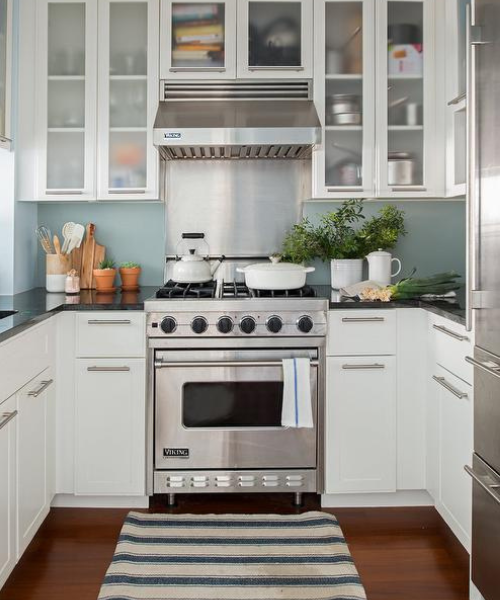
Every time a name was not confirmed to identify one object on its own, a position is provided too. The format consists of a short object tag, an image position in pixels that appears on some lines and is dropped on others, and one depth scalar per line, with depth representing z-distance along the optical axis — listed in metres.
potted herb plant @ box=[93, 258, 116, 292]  3.40
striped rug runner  2.31
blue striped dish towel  2.92
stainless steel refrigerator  1.98
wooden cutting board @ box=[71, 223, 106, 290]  3.54
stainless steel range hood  3.10
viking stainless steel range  2.91
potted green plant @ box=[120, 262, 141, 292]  3.52
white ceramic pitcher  3.36
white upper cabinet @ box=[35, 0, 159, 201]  3.26
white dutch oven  3.01
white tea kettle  3.16
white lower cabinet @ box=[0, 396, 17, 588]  2.11
